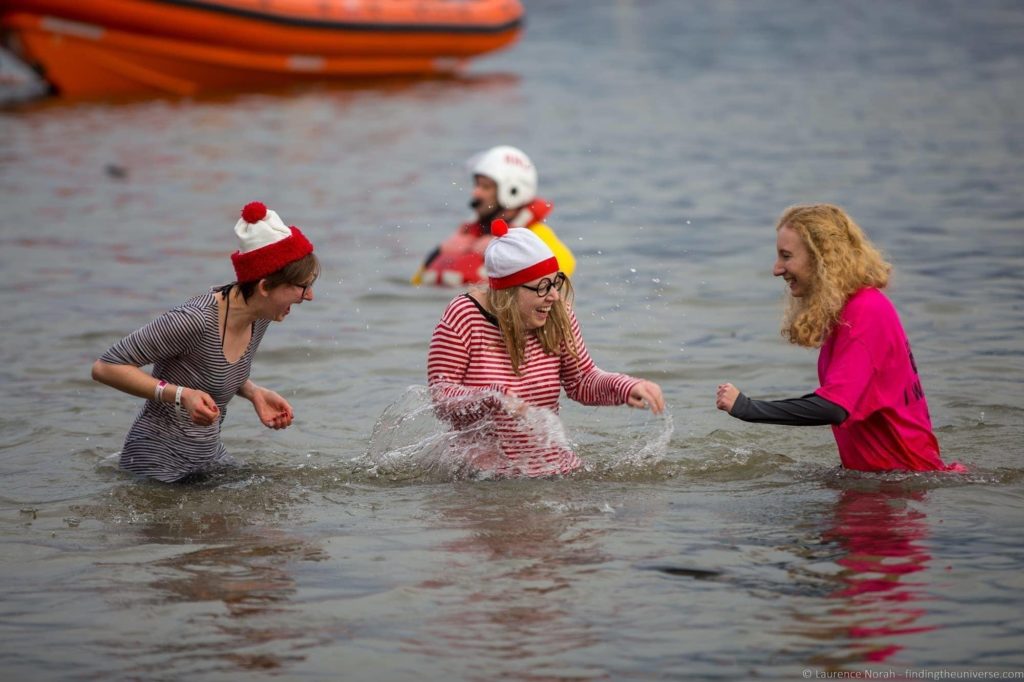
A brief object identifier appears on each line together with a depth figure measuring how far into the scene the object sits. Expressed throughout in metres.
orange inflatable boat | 55.12
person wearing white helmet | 23.39
